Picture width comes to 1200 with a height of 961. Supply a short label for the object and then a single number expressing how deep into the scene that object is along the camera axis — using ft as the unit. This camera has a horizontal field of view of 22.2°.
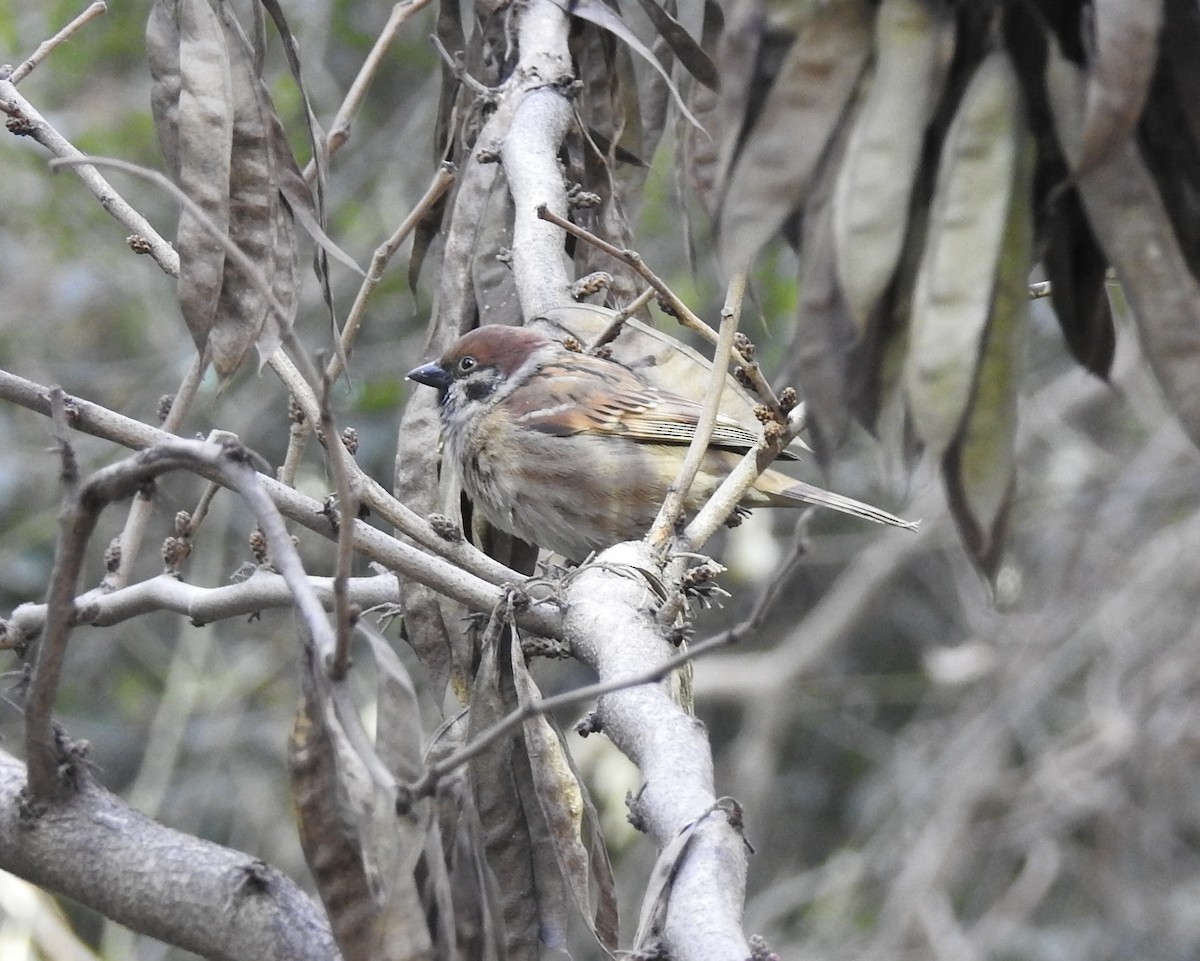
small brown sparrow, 29.01
